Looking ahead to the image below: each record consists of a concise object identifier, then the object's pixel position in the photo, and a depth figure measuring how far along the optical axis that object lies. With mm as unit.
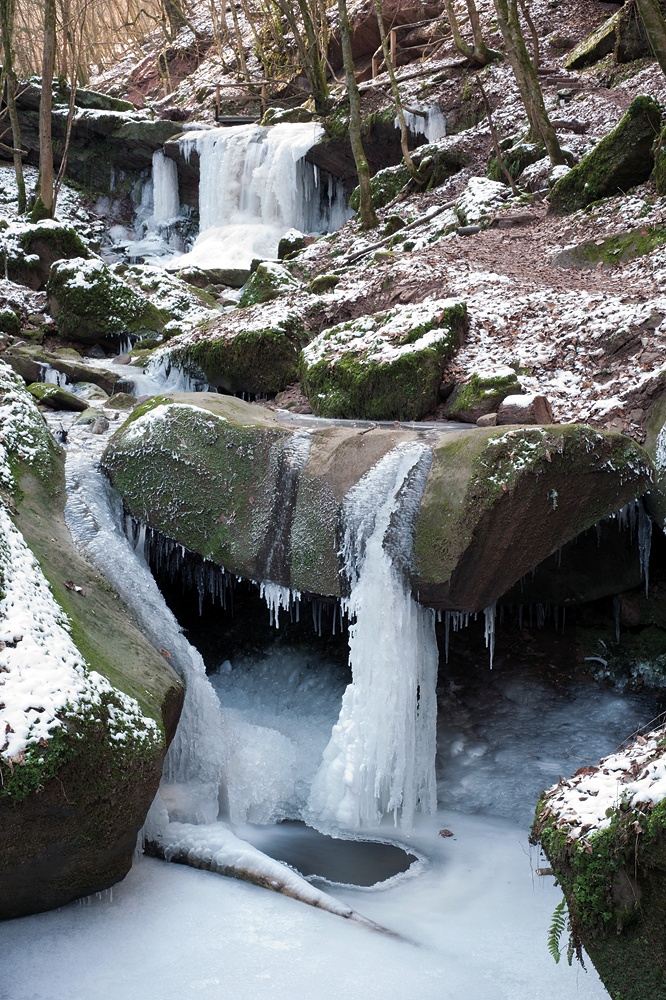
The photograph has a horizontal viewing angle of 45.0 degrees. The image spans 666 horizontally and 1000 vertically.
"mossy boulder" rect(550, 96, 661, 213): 10328
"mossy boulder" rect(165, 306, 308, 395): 9273
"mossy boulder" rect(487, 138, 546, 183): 13922
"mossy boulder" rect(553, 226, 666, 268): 9180
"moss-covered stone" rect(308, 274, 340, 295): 11055
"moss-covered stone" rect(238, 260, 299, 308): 12578
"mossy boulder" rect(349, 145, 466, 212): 15984
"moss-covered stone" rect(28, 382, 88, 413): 8703
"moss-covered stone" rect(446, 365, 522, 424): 7413
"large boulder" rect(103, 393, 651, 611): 5199
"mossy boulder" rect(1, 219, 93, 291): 14797
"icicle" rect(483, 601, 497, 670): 5600
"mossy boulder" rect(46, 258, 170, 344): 12453
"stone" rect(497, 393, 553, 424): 6551
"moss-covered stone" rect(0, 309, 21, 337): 12555
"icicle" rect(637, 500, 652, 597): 6094
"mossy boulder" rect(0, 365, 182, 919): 3537
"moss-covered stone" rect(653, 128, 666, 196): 9828
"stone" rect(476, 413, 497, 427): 6809
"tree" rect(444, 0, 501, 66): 17672
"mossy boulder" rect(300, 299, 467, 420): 7840
